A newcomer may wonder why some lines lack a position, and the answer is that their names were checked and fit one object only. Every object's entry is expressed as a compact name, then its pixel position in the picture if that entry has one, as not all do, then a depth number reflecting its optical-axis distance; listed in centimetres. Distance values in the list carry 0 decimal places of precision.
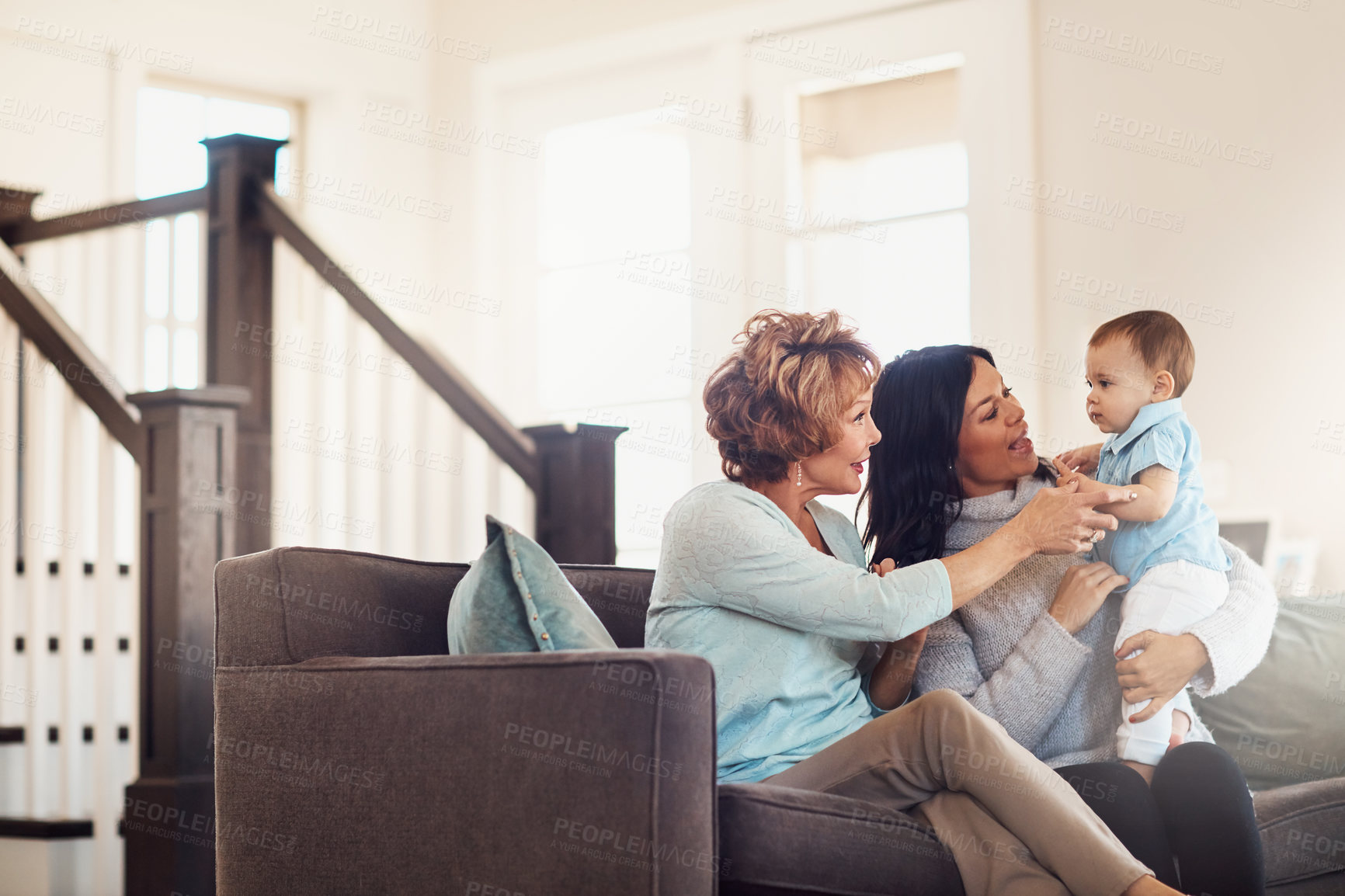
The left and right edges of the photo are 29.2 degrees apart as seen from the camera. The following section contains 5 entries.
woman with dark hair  321
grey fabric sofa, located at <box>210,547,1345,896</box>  302
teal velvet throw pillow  322
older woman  310
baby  340
